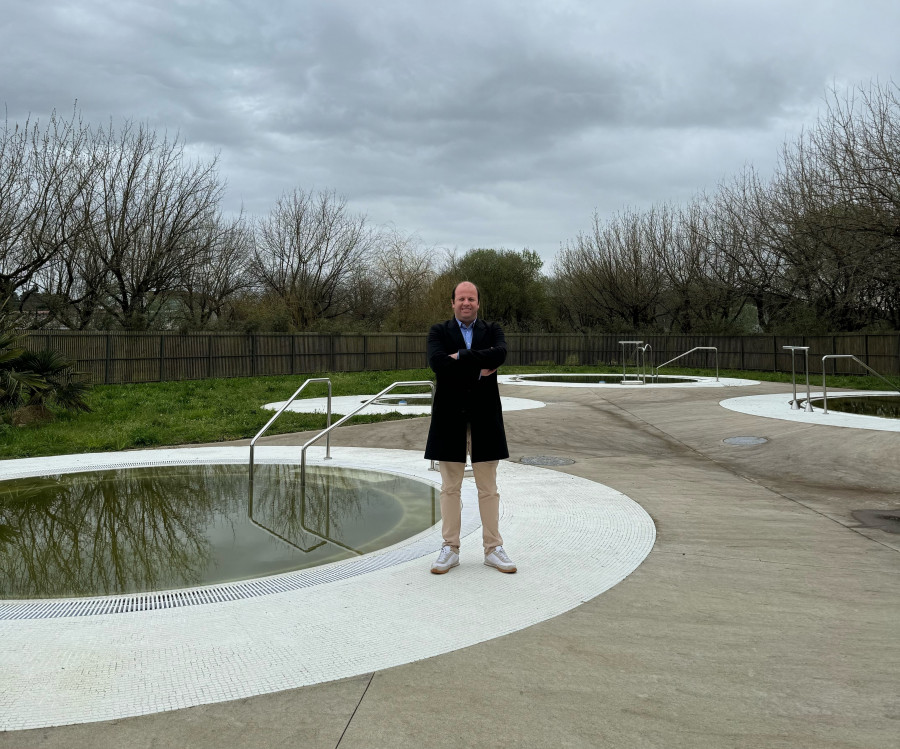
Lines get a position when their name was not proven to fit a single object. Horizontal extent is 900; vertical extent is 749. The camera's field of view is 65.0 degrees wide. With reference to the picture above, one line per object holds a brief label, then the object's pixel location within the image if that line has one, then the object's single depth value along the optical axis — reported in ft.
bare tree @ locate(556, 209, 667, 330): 133.28
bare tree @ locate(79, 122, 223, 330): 87.15
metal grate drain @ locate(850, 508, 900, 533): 18.15
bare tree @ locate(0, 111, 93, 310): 74.13
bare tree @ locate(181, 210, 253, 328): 108.06
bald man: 14.05
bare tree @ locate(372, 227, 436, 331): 139.03
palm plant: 38.52
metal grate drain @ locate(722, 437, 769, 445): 32.09
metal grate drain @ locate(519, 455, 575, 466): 28.22
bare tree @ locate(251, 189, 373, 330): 126.62
